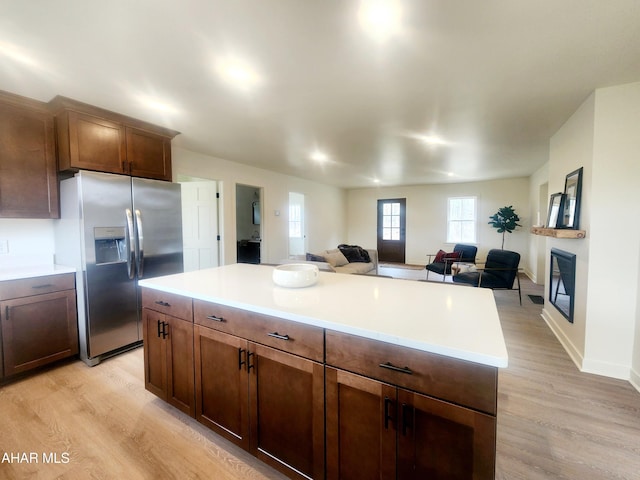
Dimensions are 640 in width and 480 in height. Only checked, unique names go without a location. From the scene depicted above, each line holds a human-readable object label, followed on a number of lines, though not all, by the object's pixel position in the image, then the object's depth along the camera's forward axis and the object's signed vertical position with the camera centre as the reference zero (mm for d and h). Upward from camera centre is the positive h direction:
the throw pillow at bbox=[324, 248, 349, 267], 5012 -579
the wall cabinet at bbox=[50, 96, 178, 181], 2443 +858
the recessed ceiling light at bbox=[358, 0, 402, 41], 1373 +1133
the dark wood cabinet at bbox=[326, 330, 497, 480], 879 -670
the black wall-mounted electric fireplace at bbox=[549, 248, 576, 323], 2688 -590
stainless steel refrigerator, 2469 -191
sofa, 4779 -609
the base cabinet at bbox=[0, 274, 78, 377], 2199 -811
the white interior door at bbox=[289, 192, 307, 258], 6895 +66
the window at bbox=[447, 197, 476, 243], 7332 +203
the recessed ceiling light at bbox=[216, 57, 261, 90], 1899 +1158
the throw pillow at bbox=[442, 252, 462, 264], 5527 -601
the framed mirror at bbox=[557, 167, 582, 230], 2576 +258
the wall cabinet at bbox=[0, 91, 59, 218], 2299 +604
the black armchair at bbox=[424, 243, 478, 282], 5312 -665
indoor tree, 6348 +174
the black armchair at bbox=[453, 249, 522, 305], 4109 -748
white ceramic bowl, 1670 -311
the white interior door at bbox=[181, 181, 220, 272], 4484 +54
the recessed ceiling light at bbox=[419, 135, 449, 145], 3504 +1171
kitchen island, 917 -609
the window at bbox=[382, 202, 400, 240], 8305 +200
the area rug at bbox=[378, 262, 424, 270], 7484 -1105
